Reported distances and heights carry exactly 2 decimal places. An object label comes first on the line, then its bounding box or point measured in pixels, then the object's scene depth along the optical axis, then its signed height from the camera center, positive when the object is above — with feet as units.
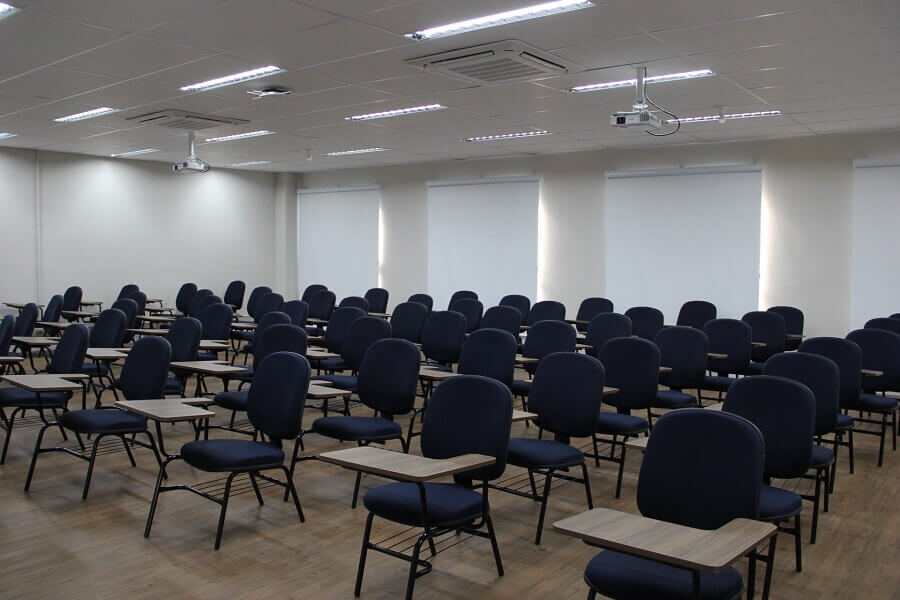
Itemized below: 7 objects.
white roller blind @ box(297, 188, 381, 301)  48.83 +1.25
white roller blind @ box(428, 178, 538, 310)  41.37 +1.18
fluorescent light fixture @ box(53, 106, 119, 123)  29.17 +5.51
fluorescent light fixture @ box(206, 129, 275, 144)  34.42 +5.53
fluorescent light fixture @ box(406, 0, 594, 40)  16.08 +5.32
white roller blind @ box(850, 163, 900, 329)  31.17 +0.90
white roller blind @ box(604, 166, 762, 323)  34.60 +1.04
